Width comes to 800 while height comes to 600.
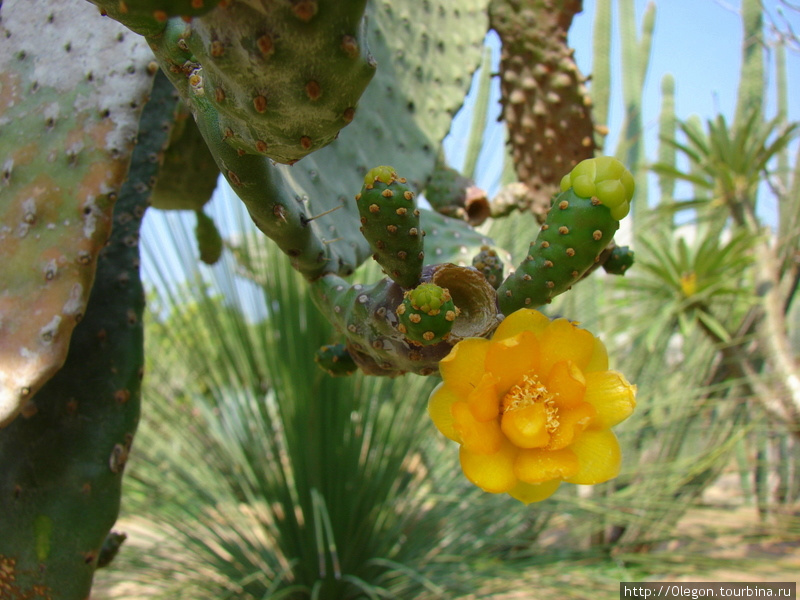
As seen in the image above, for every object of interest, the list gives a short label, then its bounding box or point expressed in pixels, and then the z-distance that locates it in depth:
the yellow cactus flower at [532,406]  0.15
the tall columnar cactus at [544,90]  0.40
